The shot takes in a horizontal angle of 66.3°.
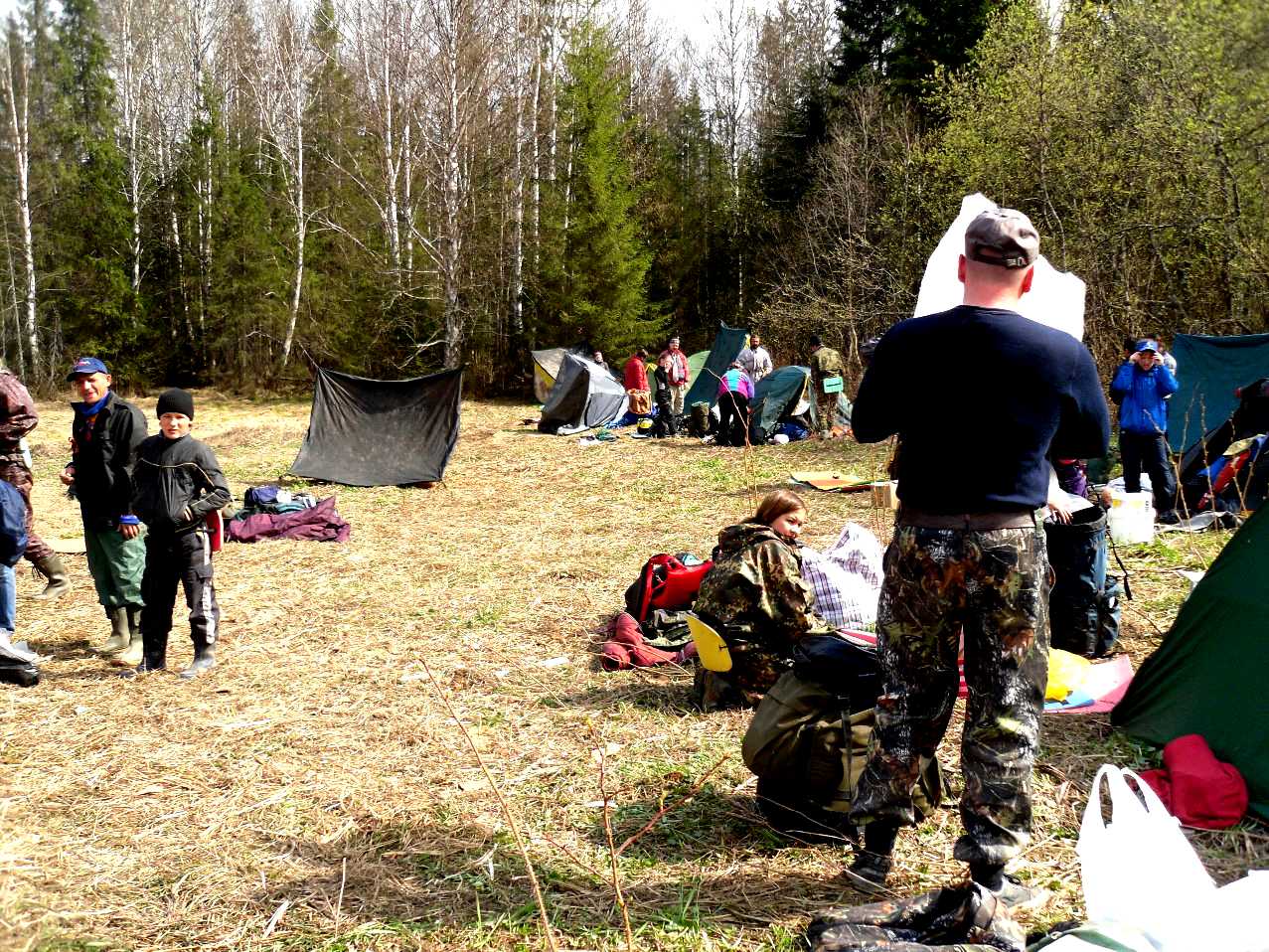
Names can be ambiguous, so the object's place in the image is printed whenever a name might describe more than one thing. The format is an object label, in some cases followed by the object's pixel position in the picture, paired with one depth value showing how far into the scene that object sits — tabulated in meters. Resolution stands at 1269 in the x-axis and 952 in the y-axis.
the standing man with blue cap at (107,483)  5.38
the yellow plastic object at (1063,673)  4.30
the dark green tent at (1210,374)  9.90
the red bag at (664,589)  5.76
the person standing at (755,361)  16.16
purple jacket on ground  8.98
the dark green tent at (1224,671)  3.34
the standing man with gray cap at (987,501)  2.53
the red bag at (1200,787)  3.22
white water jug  7.13
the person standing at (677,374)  15.74
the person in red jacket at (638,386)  16.95
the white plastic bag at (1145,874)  2.23
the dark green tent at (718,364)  17.25
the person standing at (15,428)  5.85
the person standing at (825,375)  14.35
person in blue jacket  8.24
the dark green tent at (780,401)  14.33
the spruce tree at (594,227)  23.34
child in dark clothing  5.01
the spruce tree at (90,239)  24.78
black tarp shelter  11.84
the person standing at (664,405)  15.47
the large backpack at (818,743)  3.17
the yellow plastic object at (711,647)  4.21
